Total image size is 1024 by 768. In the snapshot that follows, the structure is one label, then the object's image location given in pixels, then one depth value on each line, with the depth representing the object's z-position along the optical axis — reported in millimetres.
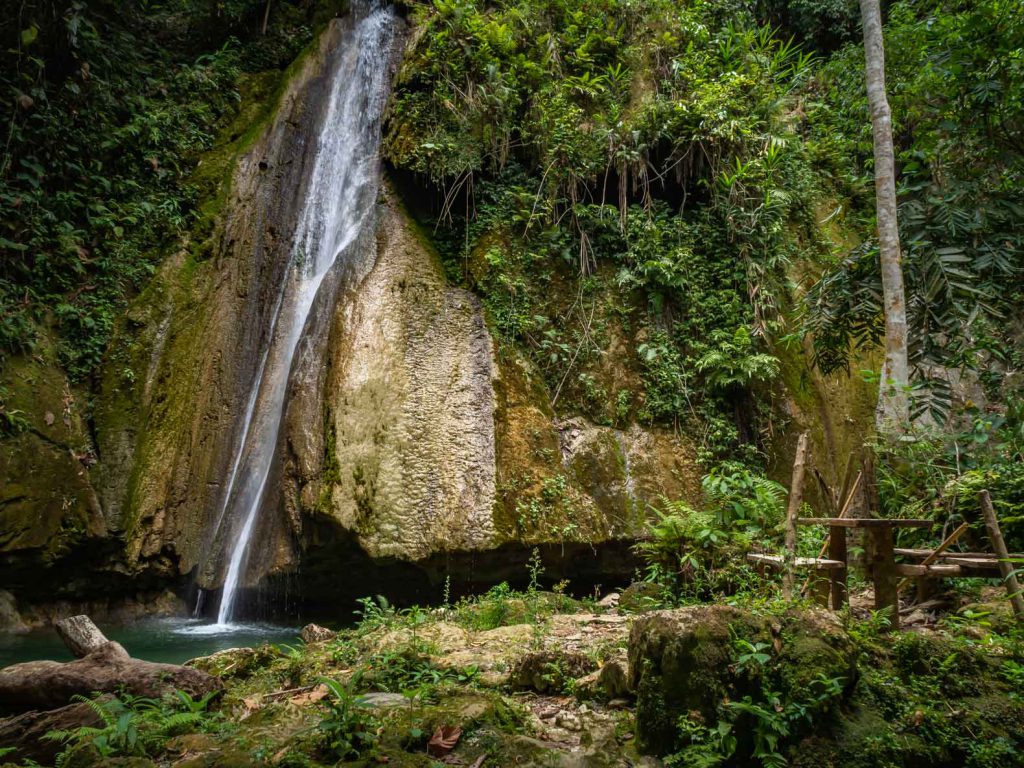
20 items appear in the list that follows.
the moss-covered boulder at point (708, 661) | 2600
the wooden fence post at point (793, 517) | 3963
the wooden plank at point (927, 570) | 4070
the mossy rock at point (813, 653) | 2629
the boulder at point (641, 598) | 5148
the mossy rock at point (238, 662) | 4387
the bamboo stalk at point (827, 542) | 4003
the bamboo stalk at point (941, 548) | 3827
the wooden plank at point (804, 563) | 4113
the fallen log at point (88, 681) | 3809
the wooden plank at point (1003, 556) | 4055
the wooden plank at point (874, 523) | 3812
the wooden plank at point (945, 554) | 4398
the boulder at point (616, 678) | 3150
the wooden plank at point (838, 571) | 4238
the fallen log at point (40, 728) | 3209
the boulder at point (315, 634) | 5703
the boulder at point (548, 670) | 3488
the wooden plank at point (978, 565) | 4203
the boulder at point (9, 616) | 6961
